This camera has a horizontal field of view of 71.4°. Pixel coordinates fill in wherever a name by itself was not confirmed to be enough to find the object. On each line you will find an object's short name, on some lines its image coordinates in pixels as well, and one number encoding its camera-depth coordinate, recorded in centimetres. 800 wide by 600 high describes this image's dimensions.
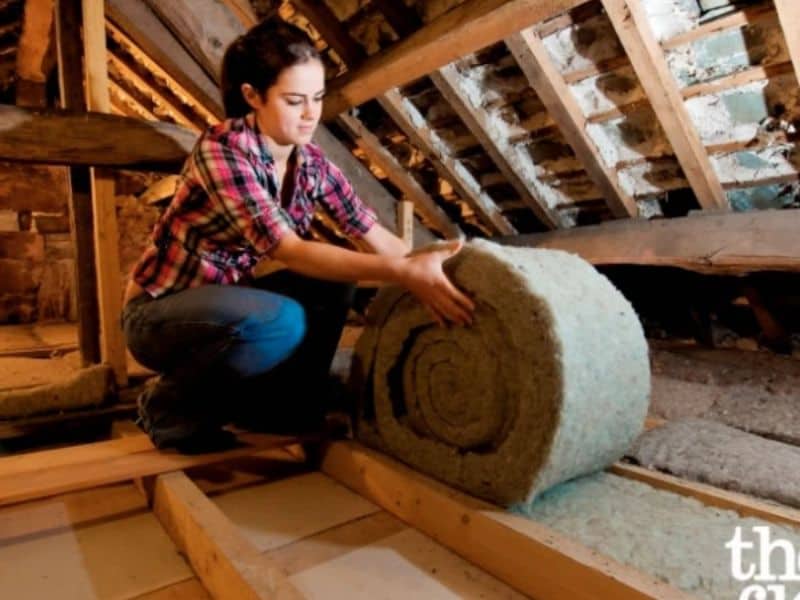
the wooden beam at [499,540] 88
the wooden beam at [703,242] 222
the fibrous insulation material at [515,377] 104
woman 127
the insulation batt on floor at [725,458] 127
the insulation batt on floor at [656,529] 92
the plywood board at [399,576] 100
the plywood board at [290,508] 121
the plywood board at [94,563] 103
